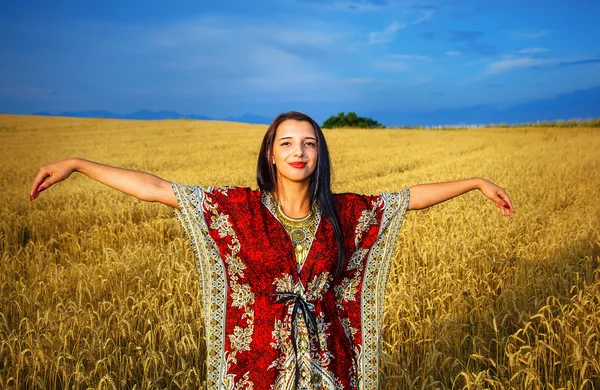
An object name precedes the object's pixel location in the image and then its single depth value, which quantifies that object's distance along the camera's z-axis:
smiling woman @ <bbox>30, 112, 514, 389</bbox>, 2.43
